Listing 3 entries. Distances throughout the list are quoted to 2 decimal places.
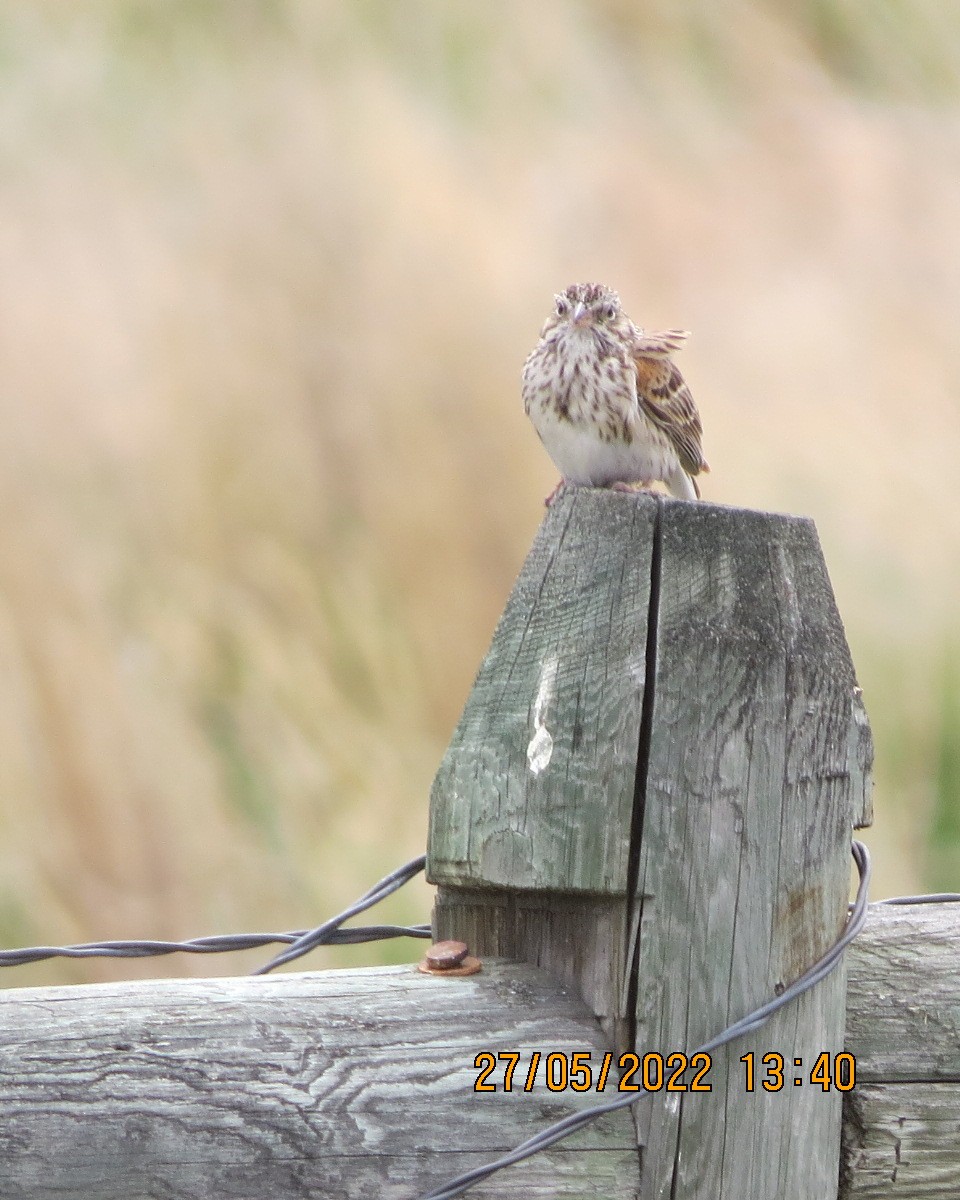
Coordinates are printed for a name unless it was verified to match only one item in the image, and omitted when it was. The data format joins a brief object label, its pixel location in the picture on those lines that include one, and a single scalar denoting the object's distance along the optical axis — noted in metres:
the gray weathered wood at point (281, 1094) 10.48
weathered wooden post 10.53
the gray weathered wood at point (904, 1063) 10.59
